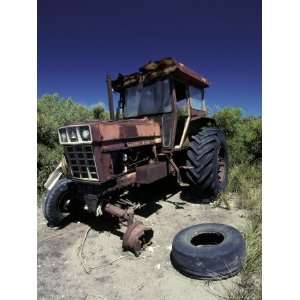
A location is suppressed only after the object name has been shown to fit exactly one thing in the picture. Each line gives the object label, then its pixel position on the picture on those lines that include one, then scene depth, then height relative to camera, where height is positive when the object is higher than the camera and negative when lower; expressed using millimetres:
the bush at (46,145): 6817 +138
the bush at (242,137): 8055 +378
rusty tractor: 3857 +28
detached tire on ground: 2857 -1146
